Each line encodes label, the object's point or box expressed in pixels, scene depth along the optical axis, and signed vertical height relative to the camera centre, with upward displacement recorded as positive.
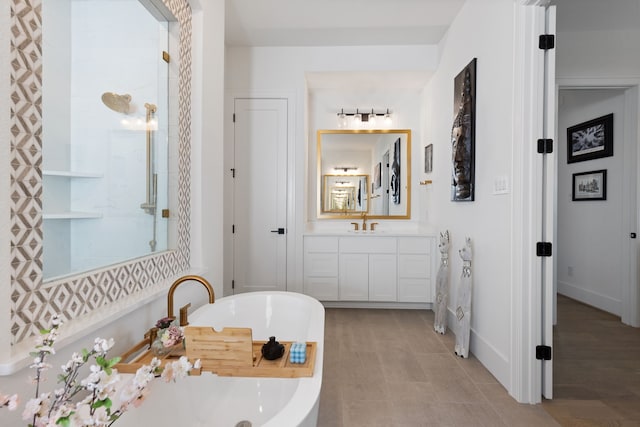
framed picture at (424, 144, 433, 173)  3.66 +0.65
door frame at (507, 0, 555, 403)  1.88 +0.09
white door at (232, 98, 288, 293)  3.59 +0.20
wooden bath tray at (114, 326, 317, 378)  1.11 -0.53
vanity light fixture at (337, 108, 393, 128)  4.10 +1.22
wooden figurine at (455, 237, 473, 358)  2.46 -0.72
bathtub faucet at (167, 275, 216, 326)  1.43 -0.38
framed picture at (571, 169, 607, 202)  3.61 +0.35
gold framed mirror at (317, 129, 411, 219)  4.06 +0.52
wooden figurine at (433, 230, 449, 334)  2.97 -0.71
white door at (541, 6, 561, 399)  1.88 +0.20
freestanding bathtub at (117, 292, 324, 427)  0.94 -0.65
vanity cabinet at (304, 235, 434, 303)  3.54 -0.64
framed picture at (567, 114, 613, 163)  3.52 +0.89
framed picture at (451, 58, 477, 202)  2.54 +0.66
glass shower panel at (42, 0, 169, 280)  1.08 +0.33
